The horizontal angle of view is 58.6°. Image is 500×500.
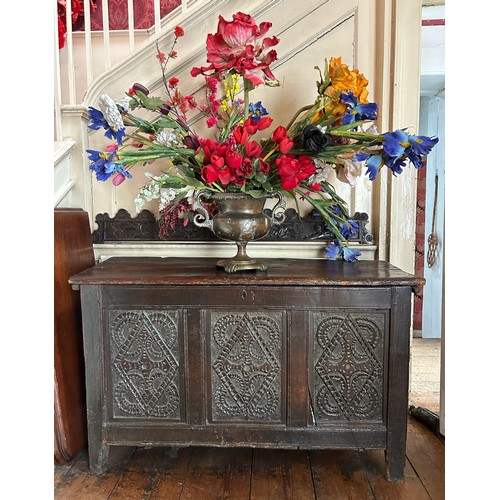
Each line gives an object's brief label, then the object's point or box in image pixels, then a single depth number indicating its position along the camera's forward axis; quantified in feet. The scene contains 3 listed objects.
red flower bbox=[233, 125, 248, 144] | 4.86
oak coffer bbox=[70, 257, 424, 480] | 5.11
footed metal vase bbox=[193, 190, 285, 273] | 5.31
